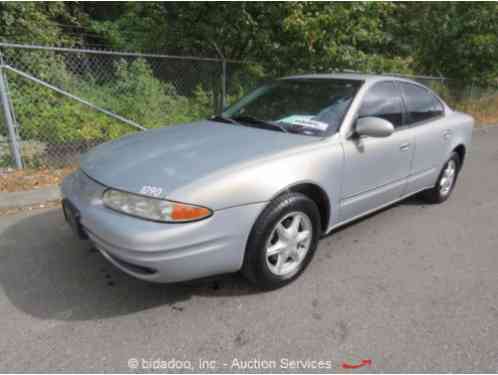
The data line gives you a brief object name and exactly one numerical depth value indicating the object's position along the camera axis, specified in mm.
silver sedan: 2020
